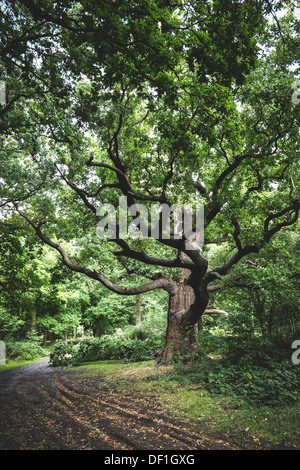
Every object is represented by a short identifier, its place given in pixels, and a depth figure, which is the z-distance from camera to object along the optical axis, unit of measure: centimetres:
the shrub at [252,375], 552
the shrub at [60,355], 1320
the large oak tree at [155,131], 338
